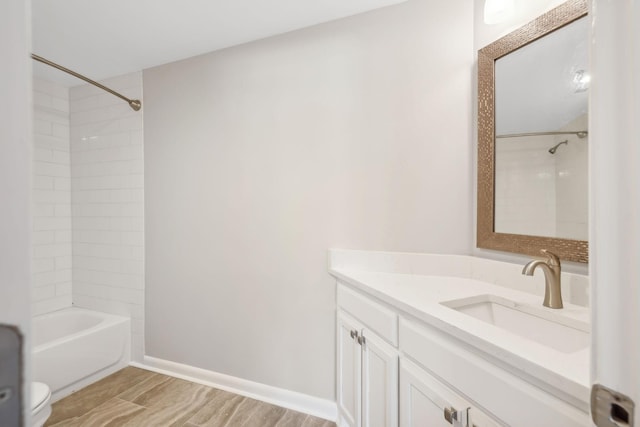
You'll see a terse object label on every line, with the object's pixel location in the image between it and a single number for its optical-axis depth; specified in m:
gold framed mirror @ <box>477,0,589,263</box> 1.09
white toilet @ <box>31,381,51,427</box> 1.34
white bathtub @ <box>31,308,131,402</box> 1.86
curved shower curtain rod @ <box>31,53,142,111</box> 1.89
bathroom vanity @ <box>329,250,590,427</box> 0.69
